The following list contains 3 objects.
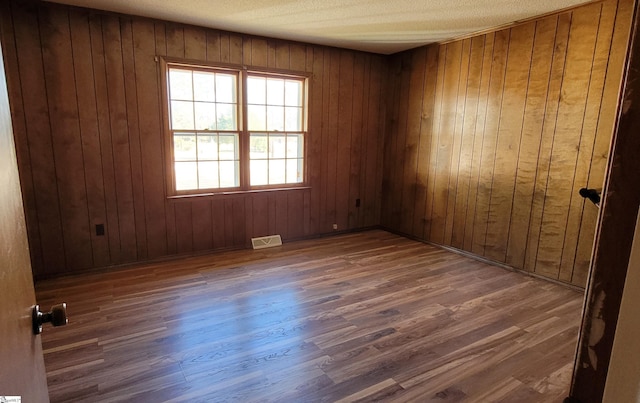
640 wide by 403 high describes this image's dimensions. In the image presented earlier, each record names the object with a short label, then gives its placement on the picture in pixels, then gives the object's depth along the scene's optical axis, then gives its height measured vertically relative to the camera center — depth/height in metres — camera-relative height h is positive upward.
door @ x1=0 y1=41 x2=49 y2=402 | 0.71 -0.37
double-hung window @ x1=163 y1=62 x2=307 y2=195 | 3.87 +0.07
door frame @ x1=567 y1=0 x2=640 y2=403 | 0.66 -0.19
